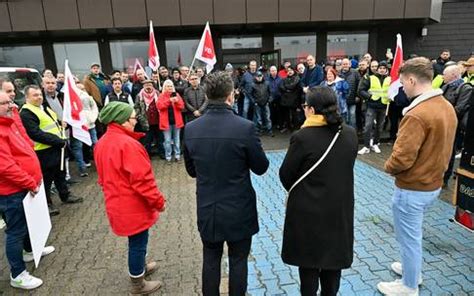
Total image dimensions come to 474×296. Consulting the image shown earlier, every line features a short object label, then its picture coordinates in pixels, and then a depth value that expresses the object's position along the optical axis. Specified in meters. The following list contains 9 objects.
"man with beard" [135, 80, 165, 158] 7.72
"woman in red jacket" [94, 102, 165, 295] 2.87
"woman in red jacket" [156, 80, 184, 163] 7.77
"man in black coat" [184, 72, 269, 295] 2.43
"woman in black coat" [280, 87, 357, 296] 2.30
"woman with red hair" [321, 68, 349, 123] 8.26
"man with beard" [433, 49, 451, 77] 9.74
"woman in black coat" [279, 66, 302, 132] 9.74
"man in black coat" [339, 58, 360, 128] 8.59
